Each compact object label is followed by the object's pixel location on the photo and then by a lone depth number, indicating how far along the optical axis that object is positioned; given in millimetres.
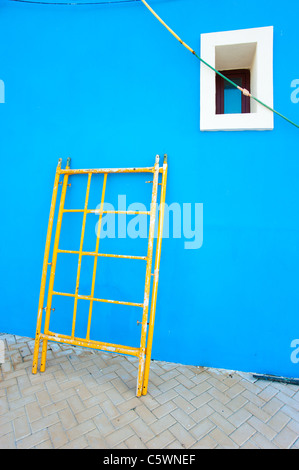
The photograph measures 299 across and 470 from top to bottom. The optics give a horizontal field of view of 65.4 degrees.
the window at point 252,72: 2176
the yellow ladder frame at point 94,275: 2004
